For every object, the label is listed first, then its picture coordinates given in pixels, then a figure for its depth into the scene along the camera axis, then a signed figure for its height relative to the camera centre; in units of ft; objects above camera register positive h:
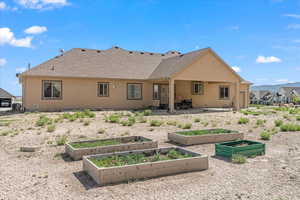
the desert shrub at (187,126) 42.75 -4.09
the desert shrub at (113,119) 49.65 -3.65
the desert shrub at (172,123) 46.94 -4.00
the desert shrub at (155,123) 45.73 -3.88
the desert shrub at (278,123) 46.06 -3.88
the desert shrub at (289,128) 40.67 -4.16
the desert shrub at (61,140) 29.96 -4.70
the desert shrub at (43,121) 44.61 -3.68
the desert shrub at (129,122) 45.71 -3.85
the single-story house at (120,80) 69.05 +5.89
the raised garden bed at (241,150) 24.03 -4.56
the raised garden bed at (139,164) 17.63 -4.62
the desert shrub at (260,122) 47.99 -3.98
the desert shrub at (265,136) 33.45 -4.49
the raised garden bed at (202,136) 30.35 -4.21
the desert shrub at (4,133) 35.94 -4.48
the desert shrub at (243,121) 49.89 -3.81
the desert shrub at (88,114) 57.40 -3.02
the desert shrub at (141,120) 49.49 -3.70
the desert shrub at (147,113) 62.66 -2.92
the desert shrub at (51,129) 38.40 -4.16
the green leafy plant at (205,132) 33.06 -3.94
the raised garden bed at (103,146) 24.03 -4.41
